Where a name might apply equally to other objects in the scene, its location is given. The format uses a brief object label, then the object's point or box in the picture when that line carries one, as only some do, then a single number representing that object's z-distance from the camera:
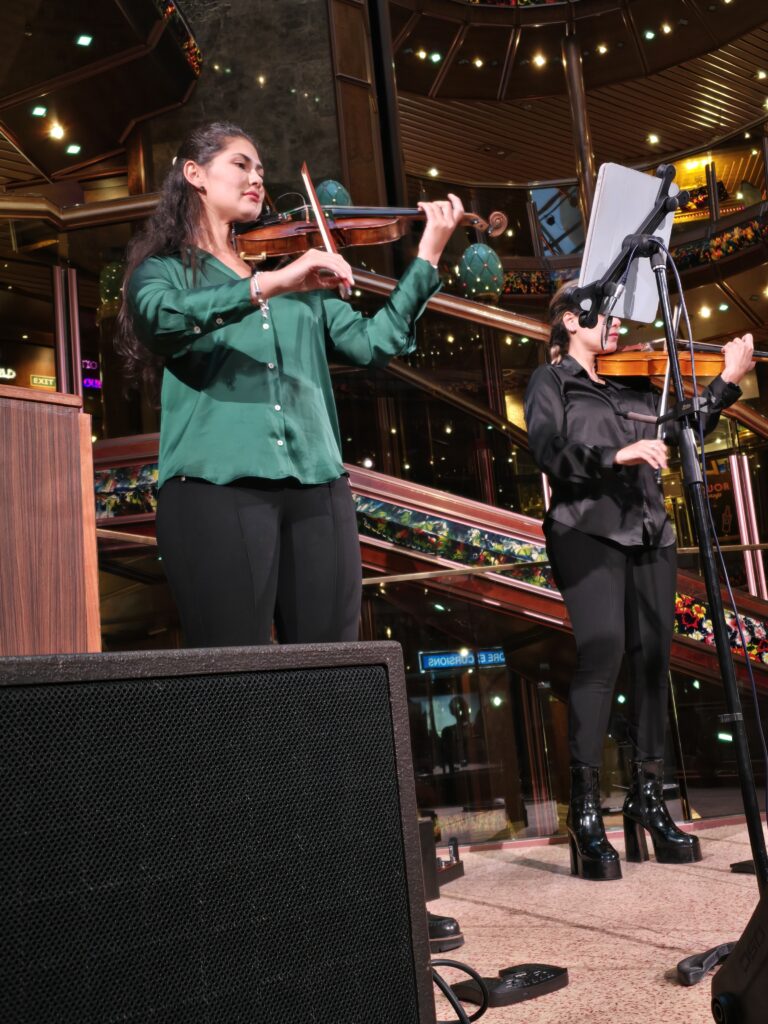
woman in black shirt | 2.68
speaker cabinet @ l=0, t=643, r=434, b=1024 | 0.87
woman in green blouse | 1.71
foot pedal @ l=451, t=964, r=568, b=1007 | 1.64
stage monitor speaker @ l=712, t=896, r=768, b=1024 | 1.15
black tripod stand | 1.61
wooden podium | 1.46
